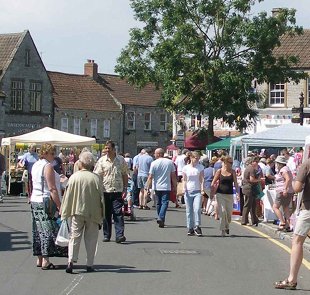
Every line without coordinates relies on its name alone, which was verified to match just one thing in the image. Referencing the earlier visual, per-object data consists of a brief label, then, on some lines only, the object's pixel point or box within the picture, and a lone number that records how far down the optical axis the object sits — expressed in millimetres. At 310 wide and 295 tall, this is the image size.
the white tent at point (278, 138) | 27062
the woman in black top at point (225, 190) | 16469
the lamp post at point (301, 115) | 28877
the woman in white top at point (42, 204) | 11219
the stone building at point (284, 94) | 46209
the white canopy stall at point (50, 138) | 30016
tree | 38969
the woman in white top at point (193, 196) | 16562
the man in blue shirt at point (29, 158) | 25297
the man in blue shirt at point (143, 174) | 23641
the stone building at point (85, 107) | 63969
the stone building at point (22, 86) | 59219
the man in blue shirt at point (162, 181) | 17812
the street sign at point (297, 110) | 29517
